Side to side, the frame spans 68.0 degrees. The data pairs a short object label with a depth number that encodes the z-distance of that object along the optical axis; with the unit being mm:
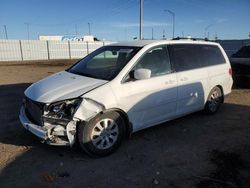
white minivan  2725
